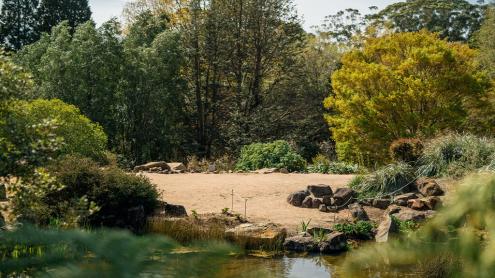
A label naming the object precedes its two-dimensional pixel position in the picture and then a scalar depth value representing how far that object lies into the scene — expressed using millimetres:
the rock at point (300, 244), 8430
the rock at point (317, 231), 8843
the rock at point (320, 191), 11259
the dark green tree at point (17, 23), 29359
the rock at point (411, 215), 9453
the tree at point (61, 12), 30125
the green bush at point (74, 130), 13500
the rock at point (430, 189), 10914
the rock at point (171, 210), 9390
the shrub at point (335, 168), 16000
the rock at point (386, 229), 8612
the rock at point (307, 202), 11000
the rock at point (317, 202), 10945
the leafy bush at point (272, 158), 16266
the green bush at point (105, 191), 8688
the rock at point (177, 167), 15822
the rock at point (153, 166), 15859
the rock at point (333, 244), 8430
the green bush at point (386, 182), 11484
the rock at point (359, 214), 9956
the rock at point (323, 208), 10672
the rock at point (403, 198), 10695
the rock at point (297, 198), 11109
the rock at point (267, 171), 15232
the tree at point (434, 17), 40344
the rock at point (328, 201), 10953
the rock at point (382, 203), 10828
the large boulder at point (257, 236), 8414
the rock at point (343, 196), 11008
